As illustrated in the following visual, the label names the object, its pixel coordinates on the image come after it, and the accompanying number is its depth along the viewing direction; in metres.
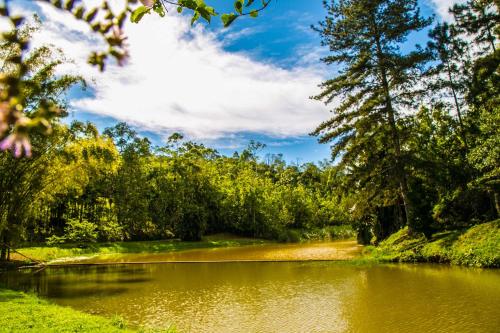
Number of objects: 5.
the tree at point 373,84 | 20.86
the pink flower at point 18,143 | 1.04
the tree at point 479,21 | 19.60
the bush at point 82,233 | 32.78
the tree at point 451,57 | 22.55
